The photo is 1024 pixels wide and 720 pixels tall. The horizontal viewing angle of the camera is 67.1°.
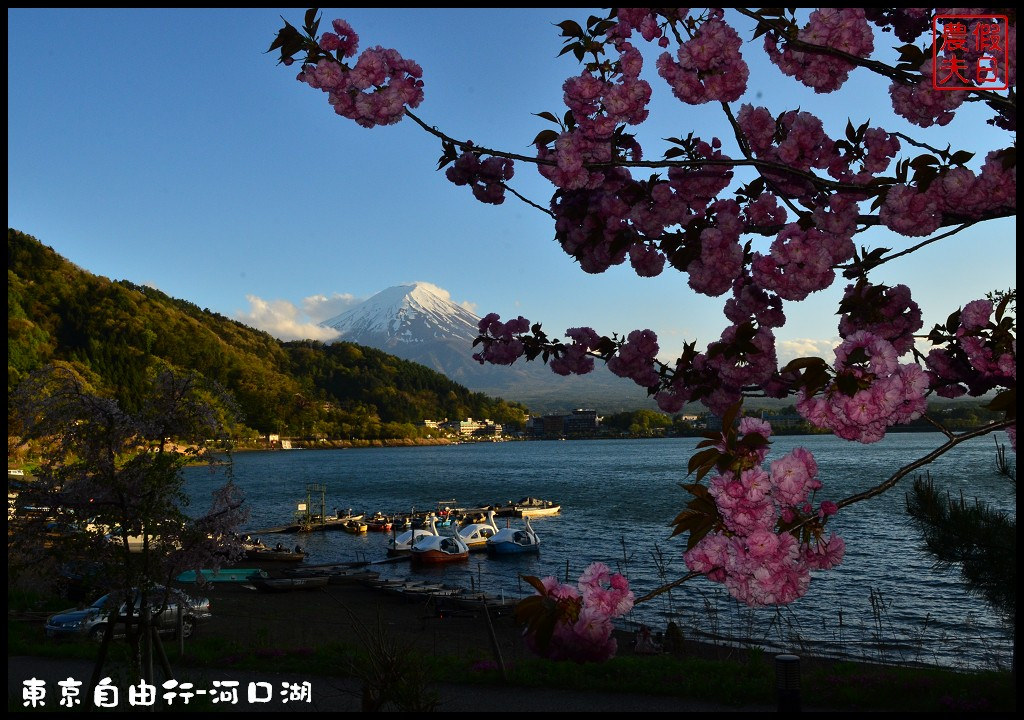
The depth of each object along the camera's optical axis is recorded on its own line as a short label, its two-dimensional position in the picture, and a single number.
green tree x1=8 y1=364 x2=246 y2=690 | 9.72
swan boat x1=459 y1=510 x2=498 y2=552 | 45.35
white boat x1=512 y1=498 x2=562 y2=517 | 61.94
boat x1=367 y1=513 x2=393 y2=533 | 55.41
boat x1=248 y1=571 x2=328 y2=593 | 31.48
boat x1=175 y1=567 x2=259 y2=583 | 34.31
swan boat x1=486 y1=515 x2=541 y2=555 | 42.22
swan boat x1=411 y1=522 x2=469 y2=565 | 39.91
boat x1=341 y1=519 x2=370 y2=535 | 54.38
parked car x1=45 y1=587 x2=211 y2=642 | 17.77
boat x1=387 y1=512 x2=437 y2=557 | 43.25
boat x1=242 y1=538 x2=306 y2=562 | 40.91
